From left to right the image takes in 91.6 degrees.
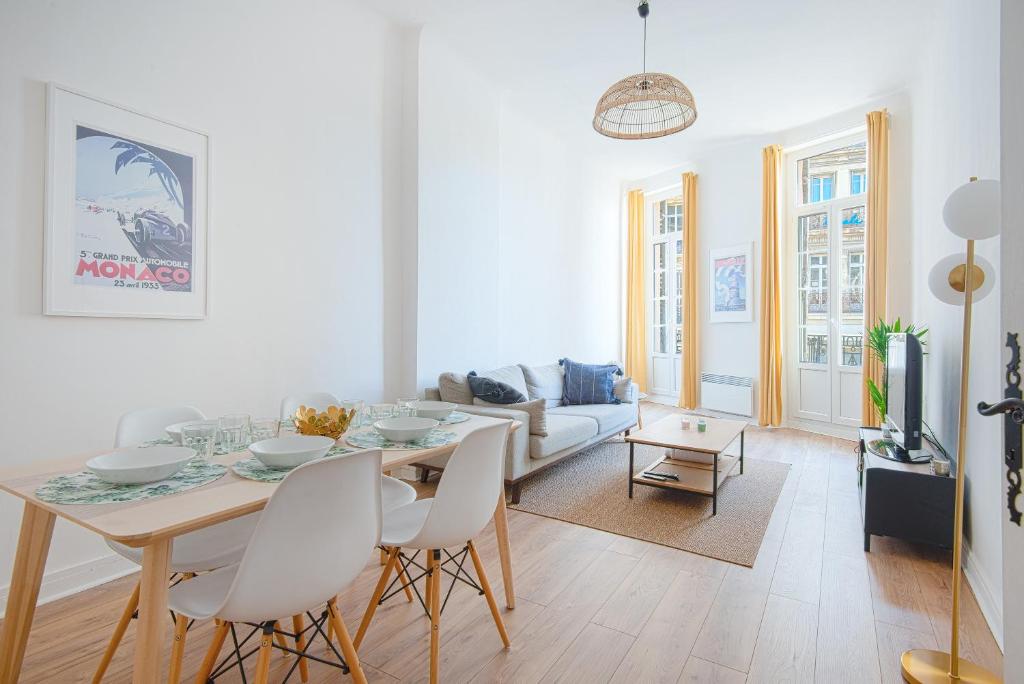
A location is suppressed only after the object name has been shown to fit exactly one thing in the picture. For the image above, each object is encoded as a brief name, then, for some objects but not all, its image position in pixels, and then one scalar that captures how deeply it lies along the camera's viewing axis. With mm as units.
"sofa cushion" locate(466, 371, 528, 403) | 3594
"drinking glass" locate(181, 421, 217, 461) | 1524
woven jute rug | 2691
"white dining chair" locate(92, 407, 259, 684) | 1463
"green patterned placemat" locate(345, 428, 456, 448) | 1663
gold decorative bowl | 1674
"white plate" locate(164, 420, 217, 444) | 1575
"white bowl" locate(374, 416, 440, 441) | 1697
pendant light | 2820
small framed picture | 5867
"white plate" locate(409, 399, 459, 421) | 2096
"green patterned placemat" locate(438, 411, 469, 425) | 2107
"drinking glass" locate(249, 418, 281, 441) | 1709
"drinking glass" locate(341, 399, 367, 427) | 1968
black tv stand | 2387
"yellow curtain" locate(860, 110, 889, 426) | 4645
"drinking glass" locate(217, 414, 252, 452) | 1595
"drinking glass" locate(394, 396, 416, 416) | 2044
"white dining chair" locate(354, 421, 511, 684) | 1532
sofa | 3322
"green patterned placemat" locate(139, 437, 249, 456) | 1570
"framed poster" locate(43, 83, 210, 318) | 2072
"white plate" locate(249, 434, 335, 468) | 1384
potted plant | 3662
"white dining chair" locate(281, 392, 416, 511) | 1979
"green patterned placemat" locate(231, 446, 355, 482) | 1315
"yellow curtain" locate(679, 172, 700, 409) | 6379
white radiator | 5840
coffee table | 3107
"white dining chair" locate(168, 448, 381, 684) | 1109
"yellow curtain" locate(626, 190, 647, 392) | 7180
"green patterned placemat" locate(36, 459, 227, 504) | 1144
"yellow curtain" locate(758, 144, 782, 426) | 5504
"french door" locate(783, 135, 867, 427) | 5102
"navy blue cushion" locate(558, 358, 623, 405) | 4738
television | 2602
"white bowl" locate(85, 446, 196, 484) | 1224
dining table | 1017
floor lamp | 1576
